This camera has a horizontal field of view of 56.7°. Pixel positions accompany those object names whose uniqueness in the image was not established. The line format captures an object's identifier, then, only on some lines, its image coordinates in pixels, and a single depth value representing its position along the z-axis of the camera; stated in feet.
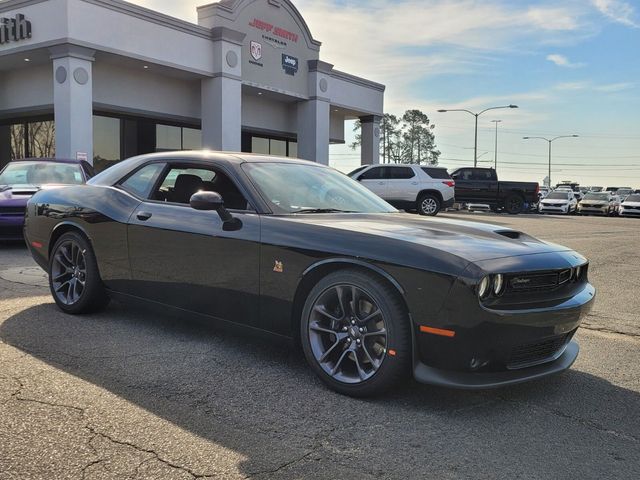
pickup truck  91.97
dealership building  61.57
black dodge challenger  10.26
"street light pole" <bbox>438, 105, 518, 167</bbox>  154.53
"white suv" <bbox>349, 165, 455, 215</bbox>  65.46
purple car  30.55
